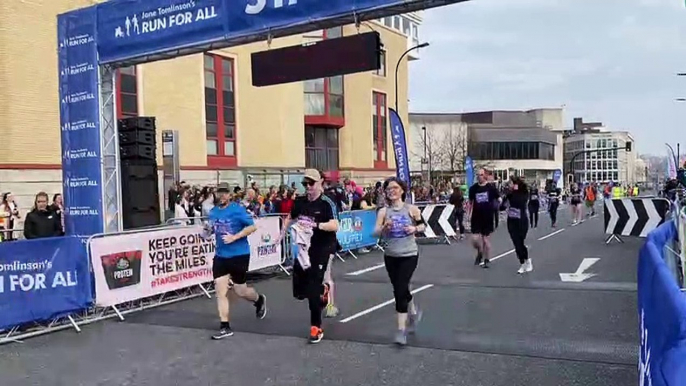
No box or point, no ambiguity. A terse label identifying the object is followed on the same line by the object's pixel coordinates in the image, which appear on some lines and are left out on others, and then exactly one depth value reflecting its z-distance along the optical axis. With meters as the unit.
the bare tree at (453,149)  77.36
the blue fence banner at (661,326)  2.63
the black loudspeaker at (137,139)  12.91
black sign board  9.85
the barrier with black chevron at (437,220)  18.94
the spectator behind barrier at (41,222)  10.88
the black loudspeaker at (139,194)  13.00
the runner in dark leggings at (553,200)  25.03
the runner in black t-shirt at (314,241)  7.42
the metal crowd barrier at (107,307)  8.23
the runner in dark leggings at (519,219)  12.39
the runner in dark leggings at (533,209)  24.53
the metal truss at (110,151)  12.15
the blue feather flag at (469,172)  28.08
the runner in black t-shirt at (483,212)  13.05
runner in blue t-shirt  7.77
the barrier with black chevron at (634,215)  17.66
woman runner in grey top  7.15
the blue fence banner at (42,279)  7.99
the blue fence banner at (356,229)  15.48
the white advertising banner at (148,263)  9.04
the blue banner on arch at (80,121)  12.03
